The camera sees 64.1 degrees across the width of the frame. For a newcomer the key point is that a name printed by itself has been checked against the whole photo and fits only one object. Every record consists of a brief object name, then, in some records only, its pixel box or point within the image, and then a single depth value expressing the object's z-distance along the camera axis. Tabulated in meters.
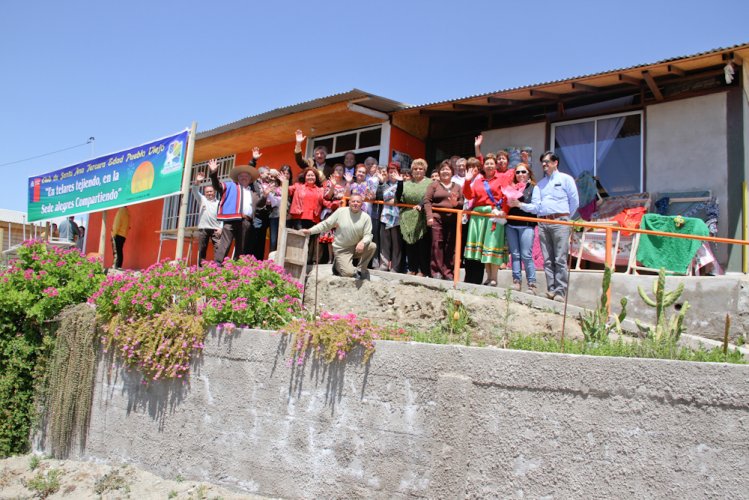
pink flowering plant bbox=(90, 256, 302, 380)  5.79
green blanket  7.73
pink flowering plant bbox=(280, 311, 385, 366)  5.00
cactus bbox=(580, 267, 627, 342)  5.32
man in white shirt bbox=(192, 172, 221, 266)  9.82
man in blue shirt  7.05
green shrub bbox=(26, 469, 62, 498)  6.06
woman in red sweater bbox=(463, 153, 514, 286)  7.64
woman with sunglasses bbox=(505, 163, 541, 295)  7.29
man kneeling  7.77
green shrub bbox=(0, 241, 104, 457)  7.04
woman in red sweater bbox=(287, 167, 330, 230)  8.74
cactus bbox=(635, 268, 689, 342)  5.03
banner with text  8.22
